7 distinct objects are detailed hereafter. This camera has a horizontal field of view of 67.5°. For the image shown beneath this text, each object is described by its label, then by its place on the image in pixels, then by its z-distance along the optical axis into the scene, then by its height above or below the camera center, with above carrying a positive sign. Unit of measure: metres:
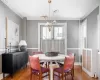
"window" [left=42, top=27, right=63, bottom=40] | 3.93 +0.33
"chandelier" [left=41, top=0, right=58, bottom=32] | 2.34 +1.02
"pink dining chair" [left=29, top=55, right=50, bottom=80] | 1.81 -0.71
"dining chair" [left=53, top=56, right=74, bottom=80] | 1.85 -0.75
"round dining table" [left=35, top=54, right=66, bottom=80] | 1.81 -0.48
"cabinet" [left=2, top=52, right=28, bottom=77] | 2.39 -0.76
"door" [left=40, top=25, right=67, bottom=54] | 3.90 +0.02
